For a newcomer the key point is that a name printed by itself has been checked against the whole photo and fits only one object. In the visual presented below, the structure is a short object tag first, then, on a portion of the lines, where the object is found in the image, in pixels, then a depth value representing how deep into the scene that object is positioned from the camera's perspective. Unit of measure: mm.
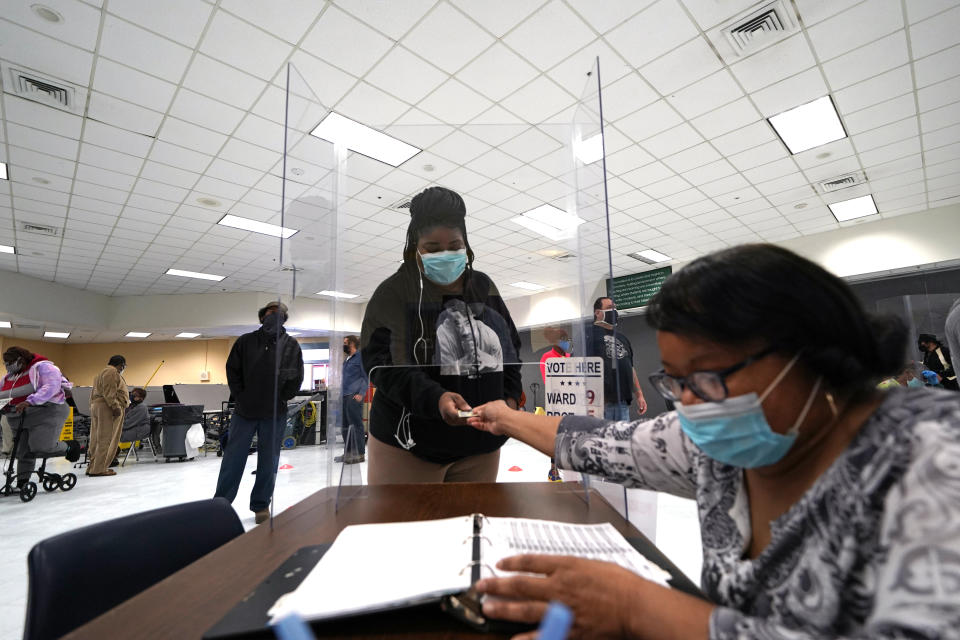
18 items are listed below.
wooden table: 465
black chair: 633
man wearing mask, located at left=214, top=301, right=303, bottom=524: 2592
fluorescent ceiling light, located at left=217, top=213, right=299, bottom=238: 5578
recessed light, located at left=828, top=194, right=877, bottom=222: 5422
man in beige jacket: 4723
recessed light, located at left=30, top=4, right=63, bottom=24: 2523
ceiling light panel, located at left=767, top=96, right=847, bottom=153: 3637
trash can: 5793
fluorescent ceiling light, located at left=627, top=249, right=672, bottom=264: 7094
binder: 442
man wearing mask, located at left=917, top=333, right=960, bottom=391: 4043
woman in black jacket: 1094
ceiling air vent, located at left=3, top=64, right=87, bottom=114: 3047
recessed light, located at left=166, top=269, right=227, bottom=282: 7781
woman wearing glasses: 354
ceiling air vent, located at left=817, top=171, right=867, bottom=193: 4797
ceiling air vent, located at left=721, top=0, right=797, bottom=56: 2646
